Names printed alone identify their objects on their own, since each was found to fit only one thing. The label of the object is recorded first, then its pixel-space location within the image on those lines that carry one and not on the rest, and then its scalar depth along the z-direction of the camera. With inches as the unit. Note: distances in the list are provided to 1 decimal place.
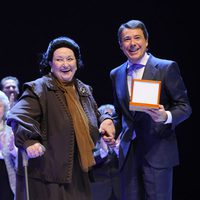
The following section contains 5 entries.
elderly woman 223.8
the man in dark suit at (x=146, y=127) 249.3
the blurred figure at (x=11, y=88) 363.3
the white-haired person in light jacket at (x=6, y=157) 305.1
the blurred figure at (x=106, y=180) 341.7
